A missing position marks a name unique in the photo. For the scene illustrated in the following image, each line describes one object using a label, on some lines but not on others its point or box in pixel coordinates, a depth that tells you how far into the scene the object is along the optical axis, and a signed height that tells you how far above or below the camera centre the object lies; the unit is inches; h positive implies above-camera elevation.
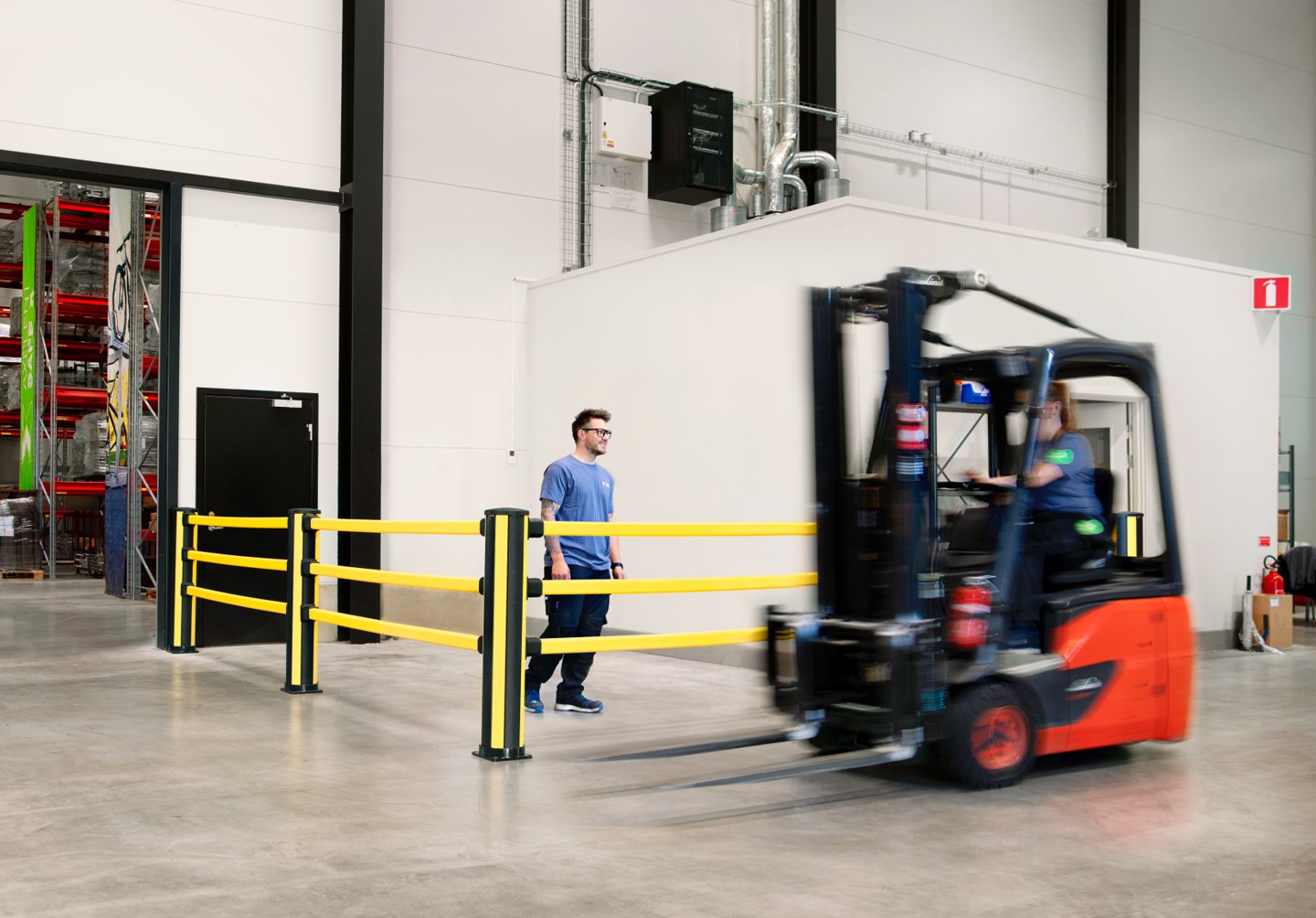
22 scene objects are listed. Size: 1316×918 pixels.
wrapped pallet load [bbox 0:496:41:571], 765.9 -30.3
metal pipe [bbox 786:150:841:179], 512.4 +137.4
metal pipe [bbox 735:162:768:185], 516.7 +132.6
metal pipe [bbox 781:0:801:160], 518.6 +179.2
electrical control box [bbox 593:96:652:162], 490.9 +144.5
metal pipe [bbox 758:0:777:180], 517.3 +175.5
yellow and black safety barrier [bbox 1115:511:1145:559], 420.2 -14.0
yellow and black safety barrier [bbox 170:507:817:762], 221.5 -18.6
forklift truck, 203.5 -20.3
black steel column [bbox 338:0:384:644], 426.9 +71.0
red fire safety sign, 455.8 +74.3
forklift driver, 215.8 -1.1
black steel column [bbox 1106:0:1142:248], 625.0 +192.4
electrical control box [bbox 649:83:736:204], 489.4 +138.5
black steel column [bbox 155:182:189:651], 404.8 +33.7
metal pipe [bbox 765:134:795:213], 512.4 +131.2
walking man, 271.4 -12.9
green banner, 779.4 +82.4
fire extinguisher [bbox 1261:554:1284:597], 447.2 -32.6
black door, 411.2 +4.2
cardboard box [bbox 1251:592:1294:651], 443.5 -45.0
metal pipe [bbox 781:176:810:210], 513.7 +127.5
